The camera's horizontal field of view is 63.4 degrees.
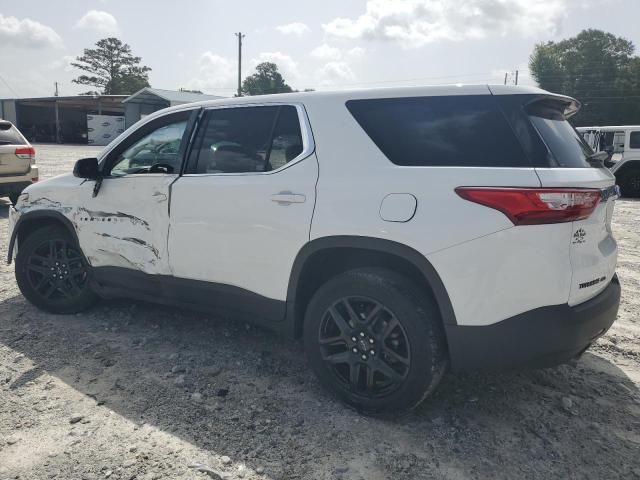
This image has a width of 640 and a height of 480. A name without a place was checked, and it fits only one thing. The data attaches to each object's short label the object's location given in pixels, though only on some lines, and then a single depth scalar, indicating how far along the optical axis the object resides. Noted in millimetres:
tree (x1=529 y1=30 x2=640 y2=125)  46094
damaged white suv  2412
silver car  9070
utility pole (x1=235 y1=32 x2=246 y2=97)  48266
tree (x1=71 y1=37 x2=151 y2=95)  71250
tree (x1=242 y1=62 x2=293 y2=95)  68225
